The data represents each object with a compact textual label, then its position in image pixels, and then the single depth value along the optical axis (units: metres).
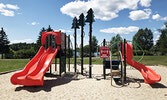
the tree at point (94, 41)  60.28
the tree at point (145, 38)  64.25
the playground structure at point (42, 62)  6.61
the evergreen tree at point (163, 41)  25.28
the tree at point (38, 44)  38.33
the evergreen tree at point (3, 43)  41.28
